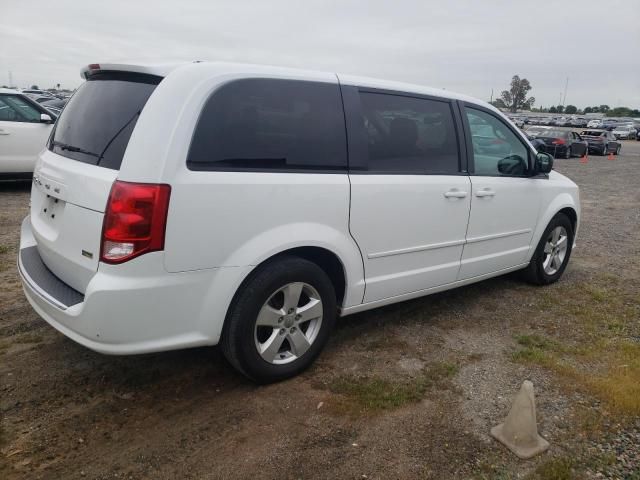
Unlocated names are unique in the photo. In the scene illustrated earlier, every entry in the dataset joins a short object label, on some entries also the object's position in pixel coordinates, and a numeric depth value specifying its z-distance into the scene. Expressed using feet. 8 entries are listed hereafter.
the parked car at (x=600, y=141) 91.71
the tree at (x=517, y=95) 358.43
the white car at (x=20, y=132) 27.32
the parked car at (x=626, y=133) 164.66
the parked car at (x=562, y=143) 80.18
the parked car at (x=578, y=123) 212.80
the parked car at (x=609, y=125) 182.45
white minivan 8.71
